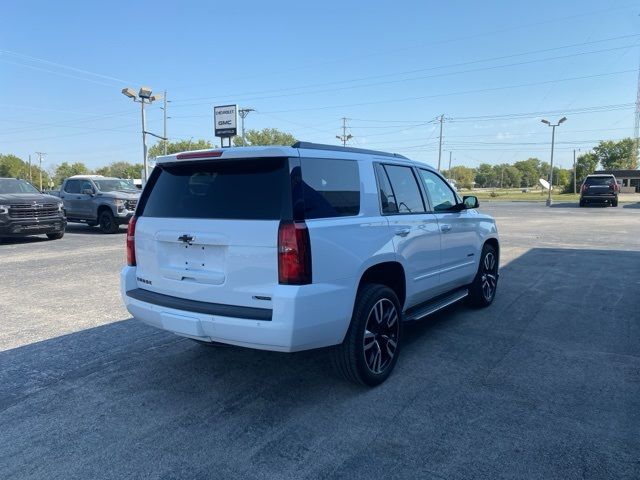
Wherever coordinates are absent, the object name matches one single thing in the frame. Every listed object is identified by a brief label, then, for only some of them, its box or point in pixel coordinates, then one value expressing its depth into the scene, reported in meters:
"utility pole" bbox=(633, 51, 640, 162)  93.19
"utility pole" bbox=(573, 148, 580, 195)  65.75
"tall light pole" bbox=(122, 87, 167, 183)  30.74
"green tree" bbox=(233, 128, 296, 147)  88.62
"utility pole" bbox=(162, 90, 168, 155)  58.48
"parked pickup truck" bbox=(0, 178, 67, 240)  12.81
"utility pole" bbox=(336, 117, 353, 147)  79.00
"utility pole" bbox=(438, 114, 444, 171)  73.31
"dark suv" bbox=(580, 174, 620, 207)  29.84
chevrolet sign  31.45
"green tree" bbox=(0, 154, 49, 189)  116.12
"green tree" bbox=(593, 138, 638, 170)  104.44
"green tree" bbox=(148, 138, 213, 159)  99.07
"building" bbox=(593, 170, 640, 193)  80.06
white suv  3.17
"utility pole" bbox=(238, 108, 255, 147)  51.71
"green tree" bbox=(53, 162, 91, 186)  136.62
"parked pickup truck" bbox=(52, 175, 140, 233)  15.77
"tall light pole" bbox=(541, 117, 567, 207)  37.69
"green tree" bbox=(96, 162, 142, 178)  129.69
